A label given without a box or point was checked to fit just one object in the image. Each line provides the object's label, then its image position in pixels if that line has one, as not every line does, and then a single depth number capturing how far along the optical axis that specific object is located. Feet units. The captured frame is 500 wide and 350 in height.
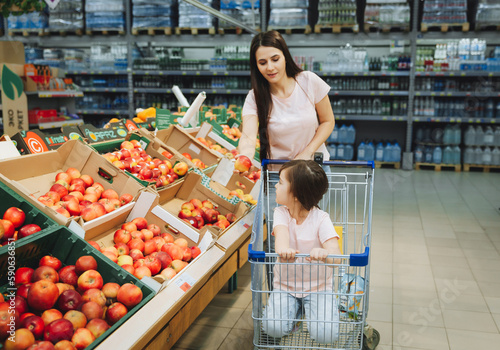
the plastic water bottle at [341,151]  28.91
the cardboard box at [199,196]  10.09
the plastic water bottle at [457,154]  27.30
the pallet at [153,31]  28.58
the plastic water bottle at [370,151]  28.35
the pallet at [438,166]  27.07
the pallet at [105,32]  29.22
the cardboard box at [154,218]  8.38
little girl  5.56
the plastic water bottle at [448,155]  27.50
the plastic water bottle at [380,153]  28.12
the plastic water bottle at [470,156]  26.94
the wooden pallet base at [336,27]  26.93
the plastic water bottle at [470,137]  27.07
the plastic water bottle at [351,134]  28.99
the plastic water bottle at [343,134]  29.04
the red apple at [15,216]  6.24
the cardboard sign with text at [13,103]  21.02
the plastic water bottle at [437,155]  27.37
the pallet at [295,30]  27.43
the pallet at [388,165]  27.86
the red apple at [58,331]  4.95
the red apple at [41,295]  5.28
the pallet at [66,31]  29.64
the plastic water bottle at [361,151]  28.45
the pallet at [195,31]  28.16
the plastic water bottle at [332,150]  29.12
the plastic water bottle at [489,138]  26.63
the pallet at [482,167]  26.71
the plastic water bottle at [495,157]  26.35
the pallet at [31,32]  30.12
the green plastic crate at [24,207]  6.40
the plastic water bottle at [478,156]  26.76
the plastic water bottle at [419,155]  27.84
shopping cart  5.45
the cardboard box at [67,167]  7.81
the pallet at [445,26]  25.88
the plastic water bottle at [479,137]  26.89
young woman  7.66
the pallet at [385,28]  26.61
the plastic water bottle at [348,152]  28.95
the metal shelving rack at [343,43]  26.55
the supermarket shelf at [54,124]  21.81
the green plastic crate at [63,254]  5.73
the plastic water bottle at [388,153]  28.04
